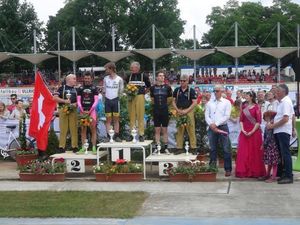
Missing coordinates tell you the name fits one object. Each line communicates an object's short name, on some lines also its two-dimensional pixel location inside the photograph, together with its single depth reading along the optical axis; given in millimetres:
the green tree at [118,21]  87250
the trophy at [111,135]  12188
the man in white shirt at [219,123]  11781
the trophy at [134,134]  12281
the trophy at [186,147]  12156
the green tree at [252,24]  84250
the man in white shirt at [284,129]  10984
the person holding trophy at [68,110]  13008
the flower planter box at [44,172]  11750
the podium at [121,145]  11914
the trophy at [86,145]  12516
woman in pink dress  11758
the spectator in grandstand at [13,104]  16688
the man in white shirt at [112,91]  13281
